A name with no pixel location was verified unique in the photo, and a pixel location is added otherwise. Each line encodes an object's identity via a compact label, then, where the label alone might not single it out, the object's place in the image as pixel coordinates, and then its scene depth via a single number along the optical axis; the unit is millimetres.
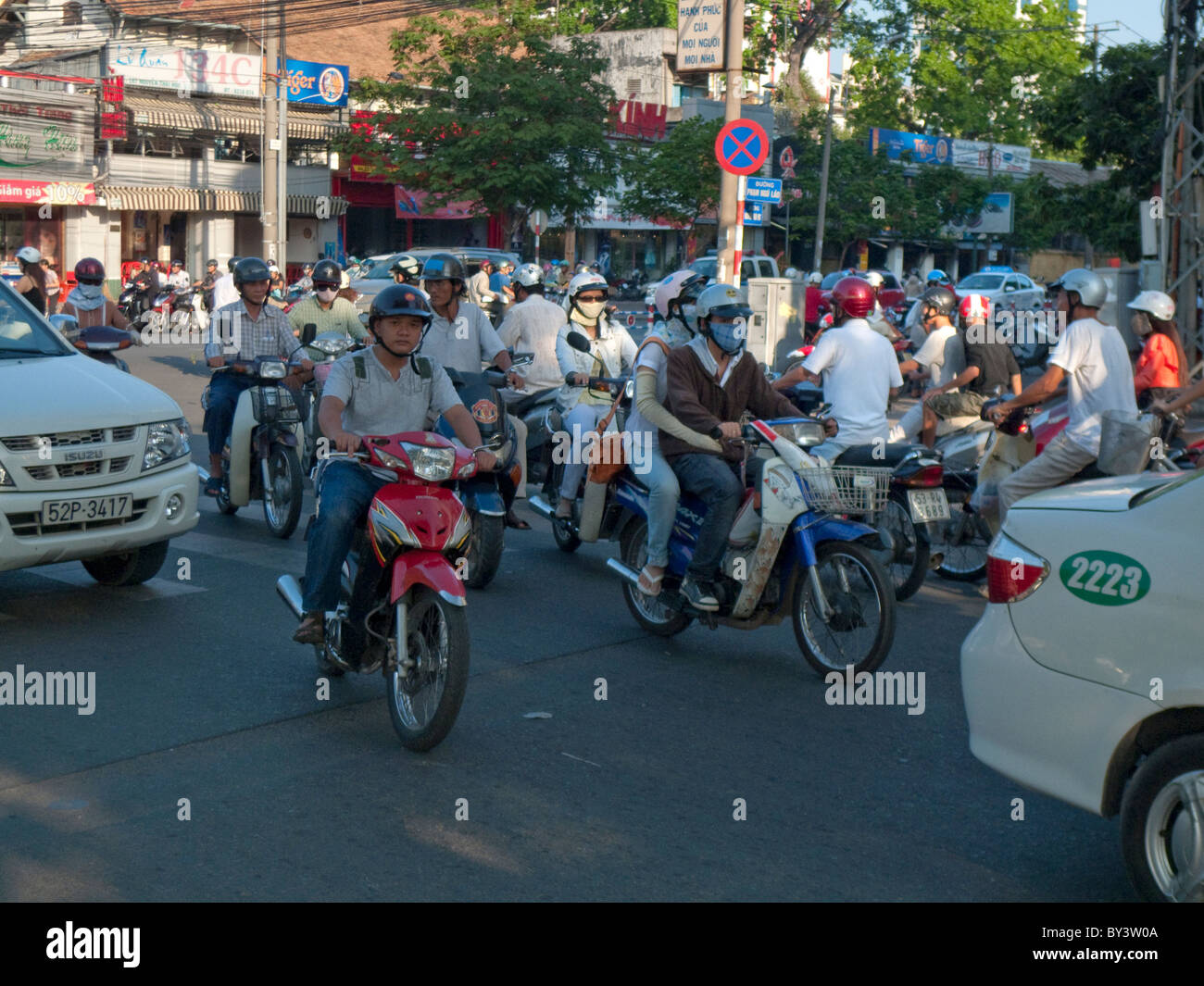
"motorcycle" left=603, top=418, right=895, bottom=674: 6387
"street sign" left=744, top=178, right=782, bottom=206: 18344
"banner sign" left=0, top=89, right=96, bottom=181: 35812
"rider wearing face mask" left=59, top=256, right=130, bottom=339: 12297
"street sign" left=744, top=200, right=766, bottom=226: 28984
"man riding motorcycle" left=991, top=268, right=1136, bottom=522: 7961
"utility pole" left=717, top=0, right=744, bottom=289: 16109
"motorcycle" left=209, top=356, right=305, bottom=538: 9641
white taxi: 3678
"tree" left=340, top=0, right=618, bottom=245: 36531
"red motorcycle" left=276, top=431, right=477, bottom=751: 5219
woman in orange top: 10000
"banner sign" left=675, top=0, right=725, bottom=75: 16422
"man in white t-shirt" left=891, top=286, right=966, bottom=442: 10516
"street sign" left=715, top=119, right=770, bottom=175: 14961
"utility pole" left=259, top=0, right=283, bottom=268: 31969
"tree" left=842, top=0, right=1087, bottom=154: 57125
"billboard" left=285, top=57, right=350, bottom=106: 42344
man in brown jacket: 6777
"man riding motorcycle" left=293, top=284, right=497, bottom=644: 5734
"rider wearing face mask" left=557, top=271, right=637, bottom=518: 9320
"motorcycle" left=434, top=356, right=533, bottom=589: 6883
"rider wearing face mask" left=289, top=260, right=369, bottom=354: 12164
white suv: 6879
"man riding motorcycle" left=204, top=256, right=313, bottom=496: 10039
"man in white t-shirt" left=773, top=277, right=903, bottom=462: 8125
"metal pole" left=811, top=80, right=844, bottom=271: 43312
